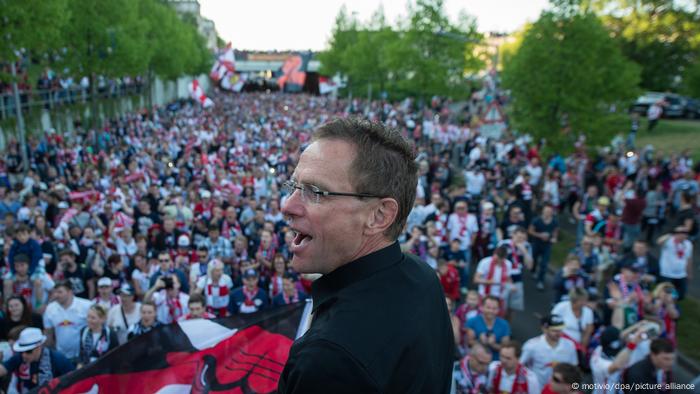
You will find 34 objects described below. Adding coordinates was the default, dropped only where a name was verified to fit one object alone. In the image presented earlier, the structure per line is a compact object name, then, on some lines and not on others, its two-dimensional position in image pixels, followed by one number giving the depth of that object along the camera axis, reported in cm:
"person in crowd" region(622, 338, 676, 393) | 460
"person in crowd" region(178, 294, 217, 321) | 612
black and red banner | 369
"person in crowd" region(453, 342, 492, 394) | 513
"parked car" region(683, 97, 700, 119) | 3170
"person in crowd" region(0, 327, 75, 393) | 505
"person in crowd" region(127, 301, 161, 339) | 592
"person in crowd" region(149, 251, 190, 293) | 745
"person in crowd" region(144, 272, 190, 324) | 674
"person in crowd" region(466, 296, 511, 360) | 593
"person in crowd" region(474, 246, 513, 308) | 754
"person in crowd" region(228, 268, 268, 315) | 698
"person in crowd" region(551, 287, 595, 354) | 611
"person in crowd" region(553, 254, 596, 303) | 737
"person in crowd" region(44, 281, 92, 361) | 614
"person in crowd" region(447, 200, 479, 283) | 952
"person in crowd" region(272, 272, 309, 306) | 710
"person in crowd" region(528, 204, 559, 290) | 987
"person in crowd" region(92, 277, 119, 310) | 650
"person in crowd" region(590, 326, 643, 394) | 503
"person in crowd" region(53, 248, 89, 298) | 764
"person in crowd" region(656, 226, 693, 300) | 825
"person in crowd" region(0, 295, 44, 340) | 607
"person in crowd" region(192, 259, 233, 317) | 722
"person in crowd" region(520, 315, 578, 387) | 539
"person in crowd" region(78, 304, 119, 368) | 568
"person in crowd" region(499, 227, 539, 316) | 782
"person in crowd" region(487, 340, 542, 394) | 495
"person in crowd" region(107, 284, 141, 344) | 620
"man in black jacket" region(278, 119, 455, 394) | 140
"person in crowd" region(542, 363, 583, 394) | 443
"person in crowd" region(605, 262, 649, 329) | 631
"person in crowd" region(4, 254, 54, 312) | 703
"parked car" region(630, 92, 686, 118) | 3209
